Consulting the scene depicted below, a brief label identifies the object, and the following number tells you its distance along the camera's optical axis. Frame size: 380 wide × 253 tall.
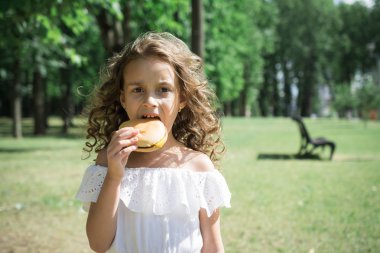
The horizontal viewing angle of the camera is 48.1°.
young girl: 1.96
